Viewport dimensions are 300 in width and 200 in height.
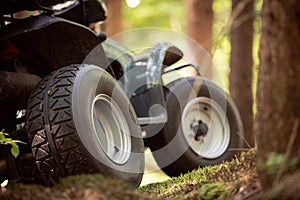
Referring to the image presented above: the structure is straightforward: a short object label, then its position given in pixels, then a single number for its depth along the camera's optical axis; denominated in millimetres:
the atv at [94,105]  6498
